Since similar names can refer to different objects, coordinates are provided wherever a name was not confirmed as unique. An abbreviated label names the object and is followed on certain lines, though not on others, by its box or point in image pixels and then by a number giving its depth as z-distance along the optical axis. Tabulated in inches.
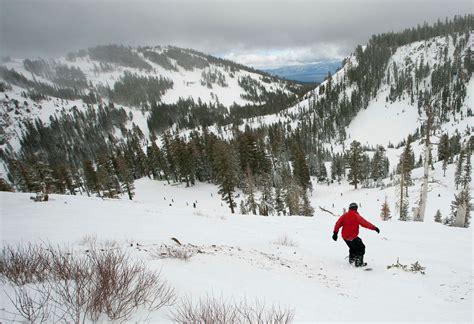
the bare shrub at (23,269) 137.2
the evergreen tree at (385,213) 1111.9
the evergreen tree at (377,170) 2827.3
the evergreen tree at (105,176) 1937.7
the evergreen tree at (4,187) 1626.0
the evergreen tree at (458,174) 2292.1
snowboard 261.0
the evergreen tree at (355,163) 2513.3
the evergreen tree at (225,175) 1526.8
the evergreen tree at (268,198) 1697.0
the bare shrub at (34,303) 105.1
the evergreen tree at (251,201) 1466.3
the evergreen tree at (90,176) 2249.0
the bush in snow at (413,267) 248.4
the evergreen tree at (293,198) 1398.9
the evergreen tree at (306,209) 1407.5
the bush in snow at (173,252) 227.6
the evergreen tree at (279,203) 1661.9
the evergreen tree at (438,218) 1121.2
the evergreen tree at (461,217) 479.6
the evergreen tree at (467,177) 2201.6
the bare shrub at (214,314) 107.5
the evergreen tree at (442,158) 2679.6
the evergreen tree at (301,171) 2326.9
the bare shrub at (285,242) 347.3
